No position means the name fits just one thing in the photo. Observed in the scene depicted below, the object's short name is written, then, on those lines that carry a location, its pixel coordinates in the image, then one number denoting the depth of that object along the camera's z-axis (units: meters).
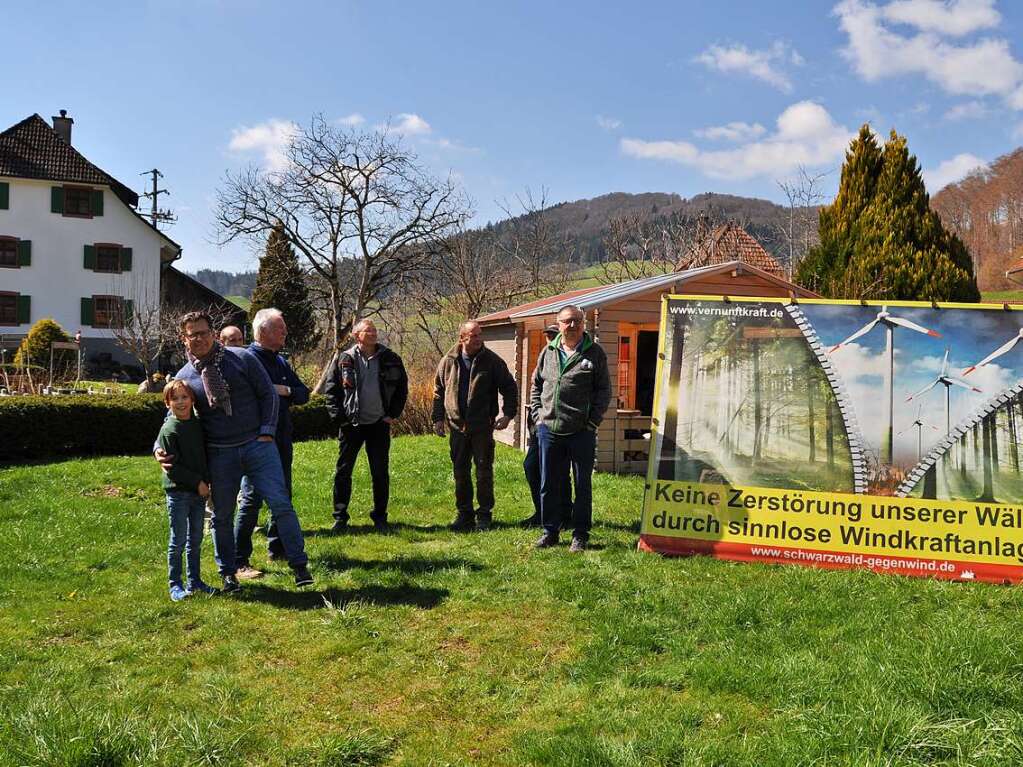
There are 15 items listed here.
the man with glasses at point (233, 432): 4.82
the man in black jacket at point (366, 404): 6.73
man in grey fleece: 6.02
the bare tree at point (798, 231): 26.53
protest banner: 5.41
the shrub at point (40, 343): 25.02
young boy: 4.75
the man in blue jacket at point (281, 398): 5.47
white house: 32.69
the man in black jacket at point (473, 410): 6.98
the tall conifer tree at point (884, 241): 14.94
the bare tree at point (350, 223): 31.80
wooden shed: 10.72
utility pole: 47.09
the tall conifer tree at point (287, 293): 36.66
